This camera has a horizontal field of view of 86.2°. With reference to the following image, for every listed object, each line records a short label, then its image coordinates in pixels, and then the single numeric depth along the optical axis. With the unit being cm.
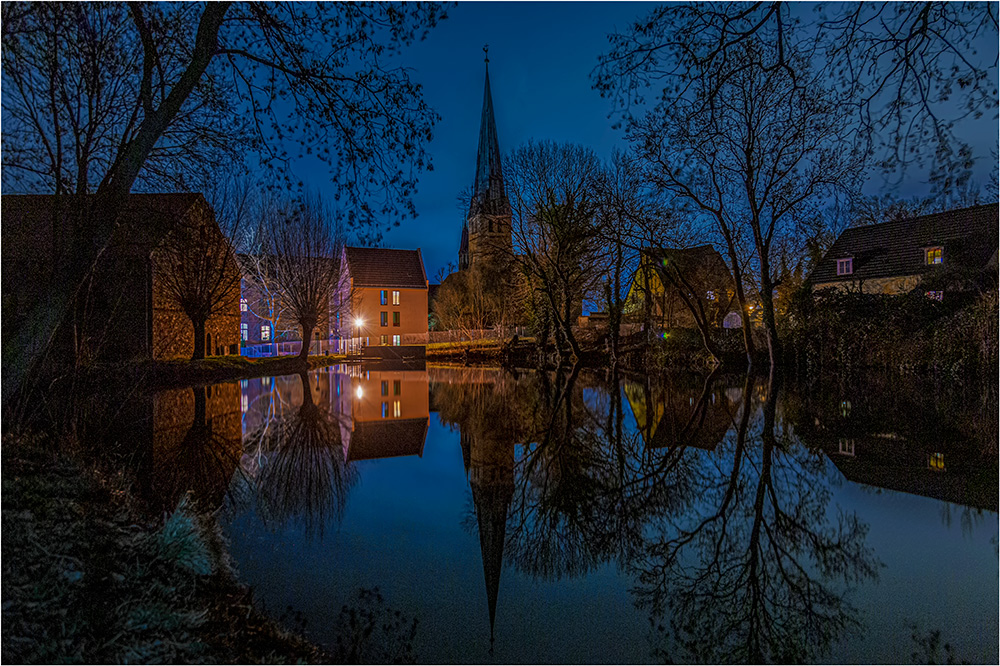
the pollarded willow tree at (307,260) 2619
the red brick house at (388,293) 5234
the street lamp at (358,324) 4718
